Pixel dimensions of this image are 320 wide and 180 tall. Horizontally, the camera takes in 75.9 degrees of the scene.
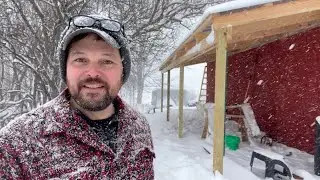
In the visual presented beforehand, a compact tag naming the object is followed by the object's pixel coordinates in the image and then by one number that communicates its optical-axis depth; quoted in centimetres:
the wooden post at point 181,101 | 607
